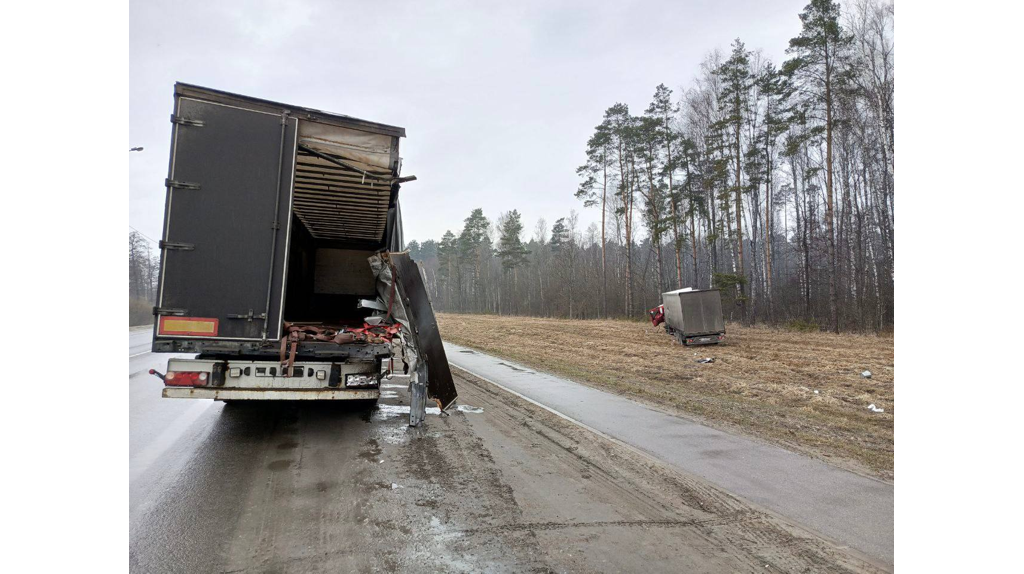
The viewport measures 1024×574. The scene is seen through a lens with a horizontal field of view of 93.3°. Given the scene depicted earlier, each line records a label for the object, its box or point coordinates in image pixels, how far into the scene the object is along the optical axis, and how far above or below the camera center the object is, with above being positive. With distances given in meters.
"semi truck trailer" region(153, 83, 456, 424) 4.64 +0.36
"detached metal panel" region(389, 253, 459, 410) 5.96 -0.38
